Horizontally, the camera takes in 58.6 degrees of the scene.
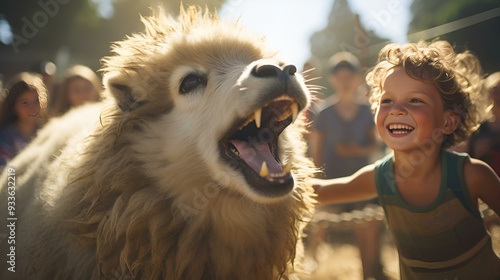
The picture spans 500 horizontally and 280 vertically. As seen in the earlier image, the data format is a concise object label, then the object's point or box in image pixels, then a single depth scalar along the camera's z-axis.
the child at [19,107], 2.63
